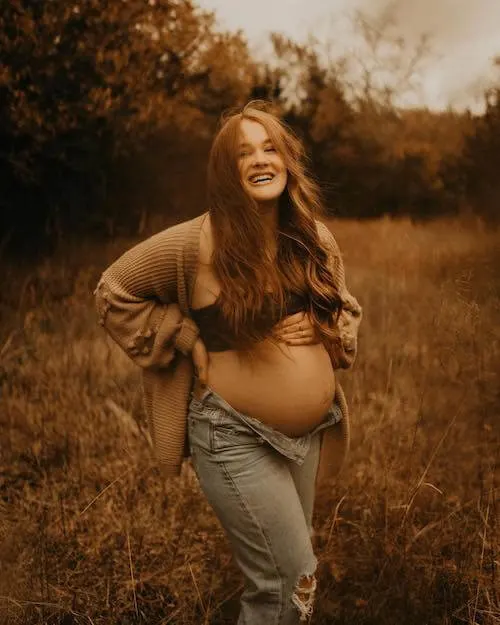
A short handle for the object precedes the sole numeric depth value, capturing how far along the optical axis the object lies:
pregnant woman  2.05
